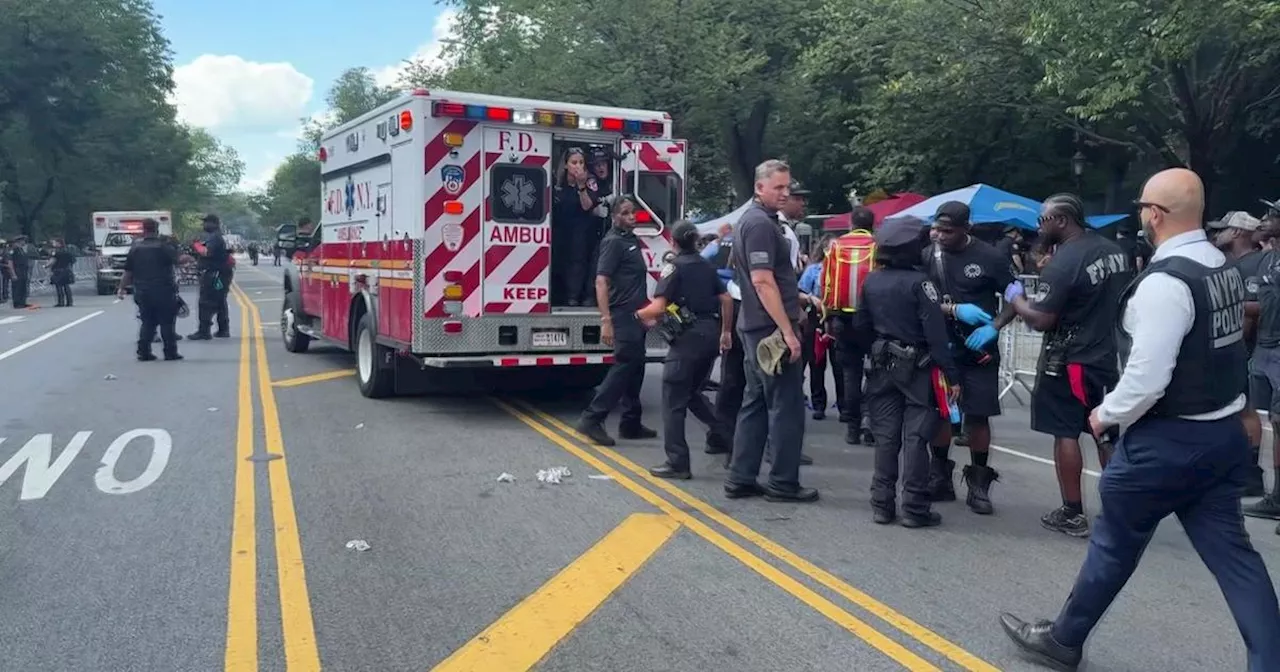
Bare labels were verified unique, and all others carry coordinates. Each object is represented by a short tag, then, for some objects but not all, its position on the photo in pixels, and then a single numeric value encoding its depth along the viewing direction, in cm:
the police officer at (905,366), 615
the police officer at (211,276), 1692
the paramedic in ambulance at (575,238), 1043
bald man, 370
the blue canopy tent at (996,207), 1582
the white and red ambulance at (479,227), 940
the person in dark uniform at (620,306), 839
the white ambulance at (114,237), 3525
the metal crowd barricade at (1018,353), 1199
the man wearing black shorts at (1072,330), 580
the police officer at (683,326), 748
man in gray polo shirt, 645
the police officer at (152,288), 1435
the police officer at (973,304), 660
